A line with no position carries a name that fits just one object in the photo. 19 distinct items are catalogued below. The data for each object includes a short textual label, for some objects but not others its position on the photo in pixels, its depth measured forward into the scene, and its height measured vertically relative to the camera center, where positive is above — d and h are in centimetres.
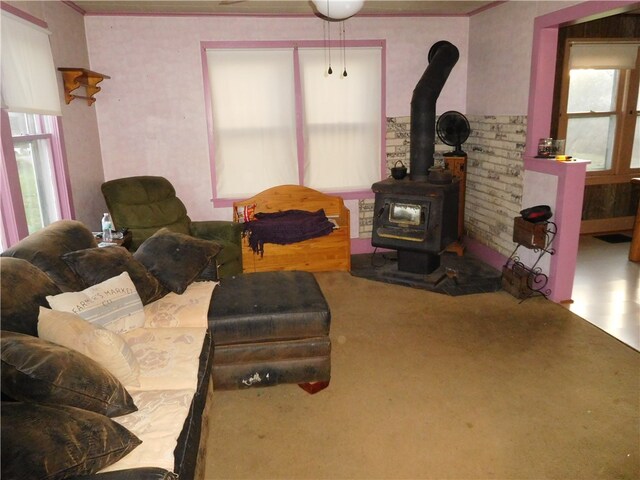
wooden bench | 453 -109
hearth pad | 422 -138
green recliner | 405 -73
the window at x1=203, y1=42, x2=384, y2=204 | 474 +11
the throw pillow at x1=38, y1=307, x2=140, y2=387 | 184 -79
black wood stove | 418 -66
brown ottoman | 259 -115
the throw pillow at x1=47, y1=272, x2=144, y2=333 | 220 -81
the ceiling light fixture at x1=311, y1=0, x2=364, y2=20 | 276 +69
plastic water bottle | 356 -72
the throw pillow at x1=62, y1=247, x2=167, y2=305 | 248 -71
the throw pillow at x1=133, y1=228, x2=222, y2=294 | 286 -76
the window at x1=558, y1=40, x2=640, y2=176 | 516 +12
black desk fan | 496 -6
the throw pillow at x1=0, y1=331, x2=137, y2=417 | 150 -77
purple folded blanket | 445 -92
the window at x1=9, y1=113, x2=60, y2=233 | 315 -22
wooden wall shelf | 367 +41
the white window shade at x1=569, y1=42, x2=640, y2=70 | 506 +68
